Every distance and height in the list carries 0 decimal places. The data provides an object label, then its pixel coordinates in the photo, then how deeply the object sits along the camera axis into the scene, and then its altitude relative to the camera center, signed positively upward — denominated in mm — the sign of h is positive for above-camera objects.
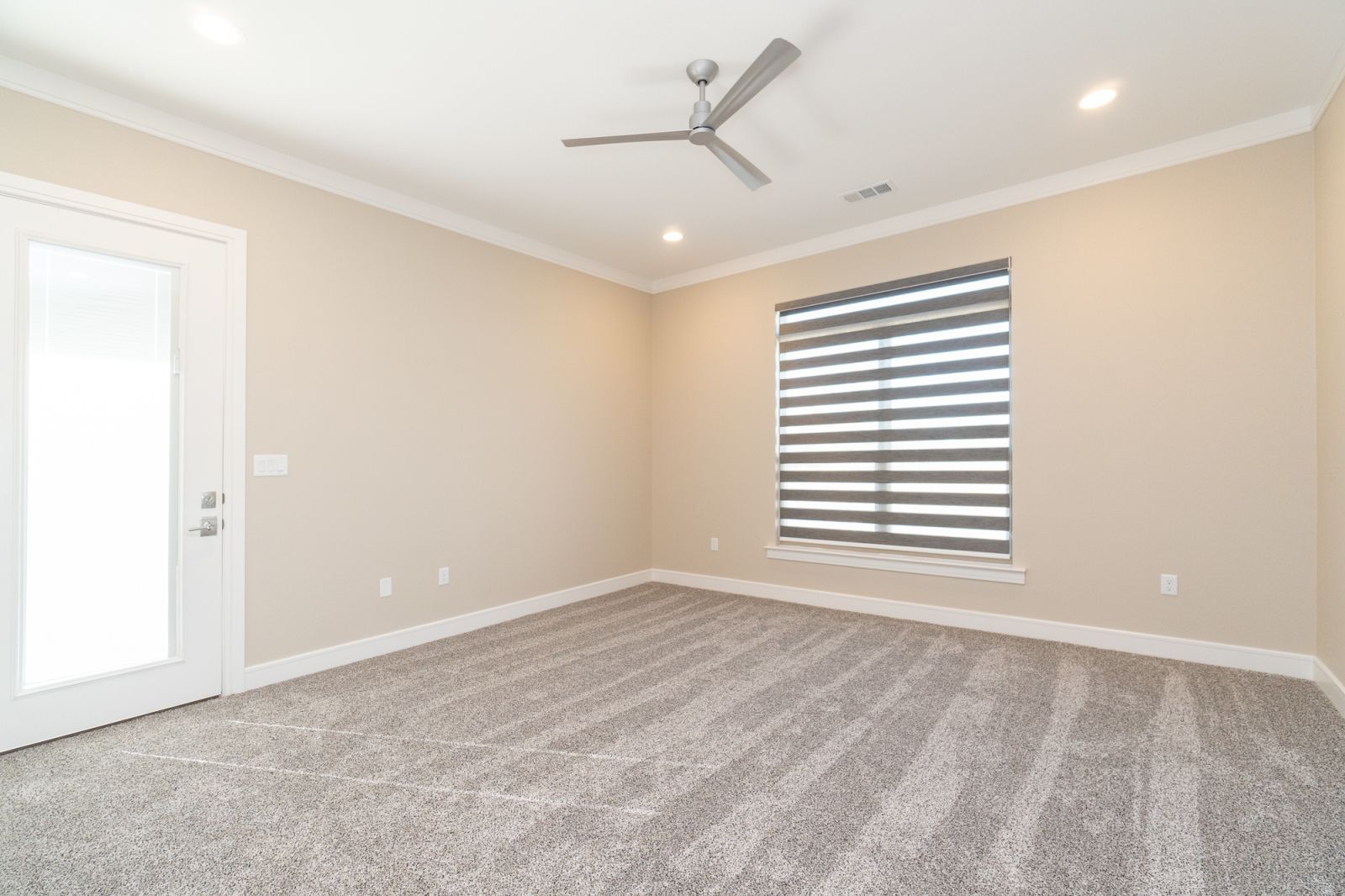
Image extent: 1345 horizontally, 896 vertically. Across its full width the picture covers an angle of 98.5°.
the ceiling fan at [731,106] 2158 +1469
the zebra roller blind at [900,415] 3963 +285
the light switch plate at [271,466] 3166 -59
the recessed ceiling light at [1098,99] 2799 +1737
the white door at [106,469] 2477 -63
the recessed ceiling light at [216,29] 2270 +1707
